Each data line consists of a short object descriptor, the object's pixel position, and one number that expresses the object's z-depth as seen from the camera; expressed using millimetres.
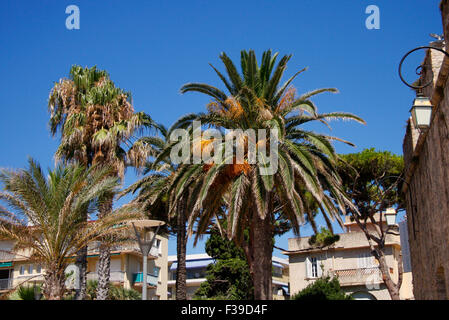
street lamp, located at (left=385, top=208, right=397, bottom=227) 19531
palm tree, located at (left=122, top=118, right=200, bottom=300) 24172
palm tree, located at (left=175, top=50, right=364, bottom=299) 16844
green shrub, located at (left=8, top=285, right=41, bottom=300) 16922
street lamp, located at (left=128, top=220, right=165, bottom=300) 16406
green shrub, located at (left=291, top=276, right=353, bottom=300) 31094
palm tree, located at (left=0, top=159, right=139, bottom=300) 17266
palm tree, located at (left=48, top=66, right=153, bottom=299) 24219
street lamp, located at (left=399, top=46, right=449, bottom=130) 10891
